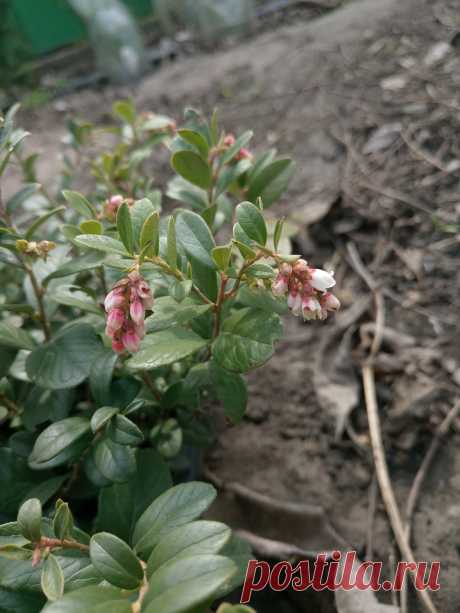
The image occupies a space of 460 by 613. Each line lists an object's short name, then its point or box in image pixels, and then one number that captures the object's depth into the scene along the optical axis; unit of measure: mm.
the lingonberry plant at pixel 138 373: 108
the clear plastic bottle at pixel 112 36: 793
